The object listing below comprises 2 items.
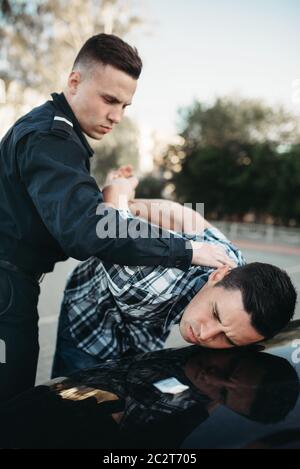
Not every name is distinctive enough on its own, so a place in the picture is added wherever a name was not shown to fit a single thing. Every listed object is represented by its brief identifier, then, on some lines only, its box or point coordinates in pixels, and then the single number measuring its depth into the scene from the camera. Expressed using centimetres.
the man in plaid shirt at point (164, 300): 165
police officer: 148
